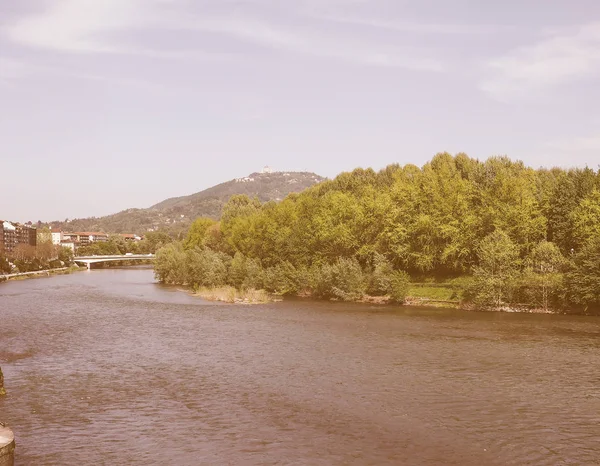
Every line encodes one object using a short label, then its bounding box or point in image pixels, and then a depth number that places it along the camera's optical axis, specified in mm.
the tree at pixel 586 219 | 84688
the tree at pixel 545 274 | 79812
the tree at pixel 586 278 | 74562
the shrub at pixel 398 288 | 92000
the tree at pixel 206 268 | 116494
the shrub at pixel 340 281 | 98188
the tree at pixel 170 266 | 140625
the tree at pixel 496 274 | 82938
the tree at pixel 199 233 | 166575
